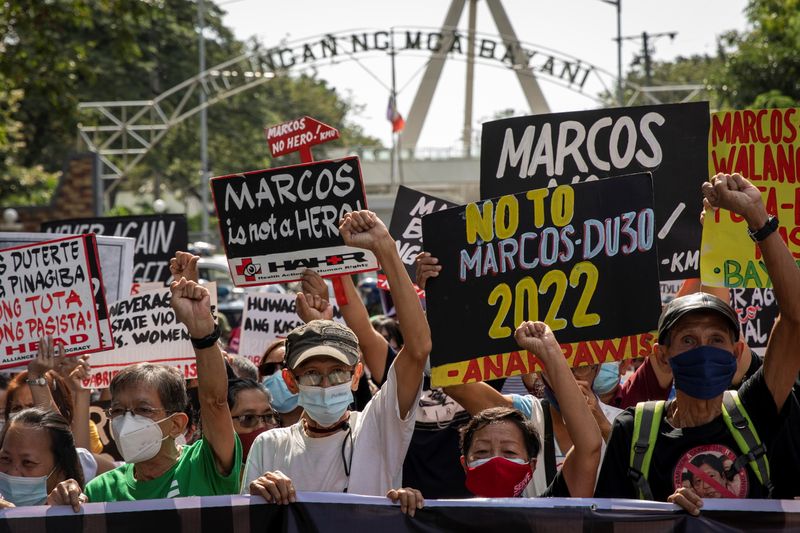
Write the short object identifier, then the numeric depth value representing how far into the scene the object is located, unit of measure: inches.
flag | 1469.0
